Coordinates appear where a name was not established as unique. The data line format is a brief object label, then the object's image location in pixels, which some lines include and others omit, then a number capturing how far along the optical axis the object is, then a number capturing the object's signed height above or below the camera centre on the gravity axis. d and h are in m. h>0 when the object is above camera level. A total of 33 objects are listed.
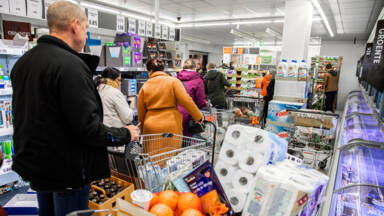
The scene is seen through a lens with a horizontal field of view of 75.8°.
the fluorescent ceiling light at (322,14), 7.96 +2.39
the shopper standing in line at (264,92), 5.97 -0.48
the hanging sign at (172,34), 6.56 +1.04
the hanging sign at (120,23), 5.08 +0.99
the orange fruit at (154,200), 1.47 -0.77
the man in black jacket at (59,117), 1.18 -0.23
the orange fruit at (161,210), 1.36 -0.76
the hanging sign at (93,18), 4.59 +0.98
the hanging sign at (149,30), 5.84 +1.00
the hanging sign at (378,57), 3.19 +0.33
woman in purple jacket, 3.81 -0.18
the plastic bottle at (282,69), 4.62 +0.13
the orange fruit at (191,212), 1.38 -0.77
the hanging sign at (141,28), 5.61 +0.99
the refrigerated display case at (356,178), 1.95 -0.93
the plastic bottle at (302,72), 4.46 +0.08
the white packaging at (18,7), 3.40 +0.84
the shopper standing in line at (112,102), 2.93 -0.37
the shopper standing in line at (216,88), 5.79 -0.33
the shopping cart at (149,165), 1.75 -0.73
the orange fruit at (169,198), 1.47 -0.75
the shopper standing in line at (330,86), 10.15 -0.35
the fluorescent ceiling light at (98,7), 9.78 +2.57
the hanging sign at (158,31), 6.07 +1.00
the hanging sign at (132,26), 5.43 +1.00
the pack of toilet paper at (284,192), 1.18 -0.57
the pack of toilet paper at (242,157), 1.49 -0.51
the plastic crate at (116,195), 1.60 -0.85
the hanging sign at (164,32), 6.30 +1.03
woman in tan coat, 2.92 -0.36
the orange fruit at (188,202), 1.44 -0.75
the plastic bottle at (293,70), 4.53 +0.12
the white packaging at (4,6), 3.28 +0.82
